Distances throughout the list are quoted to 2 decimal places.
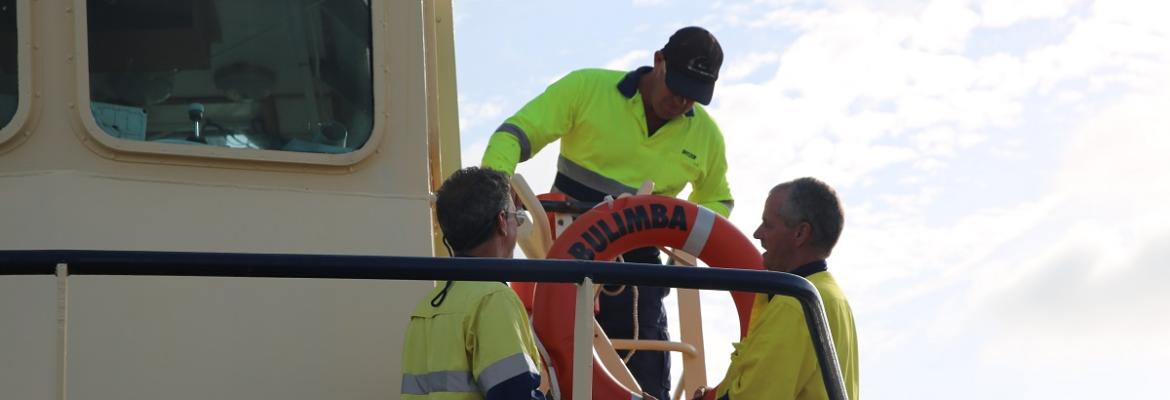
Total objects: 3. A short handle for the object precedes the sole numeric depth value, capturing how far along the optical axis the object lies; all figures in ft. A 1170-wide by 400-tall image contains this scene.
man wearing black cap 36.55
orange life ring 28.78
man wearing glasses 22.89
